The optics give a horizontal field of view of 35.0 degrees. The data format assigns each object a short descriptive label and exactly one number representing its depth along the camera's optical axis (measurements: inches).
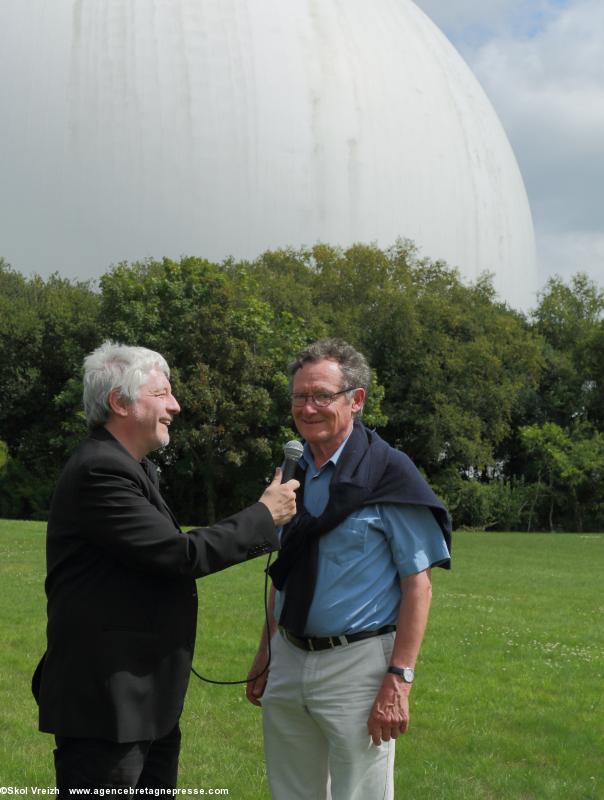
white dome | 1680.6
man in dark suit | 113.4
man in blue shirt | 123.3
